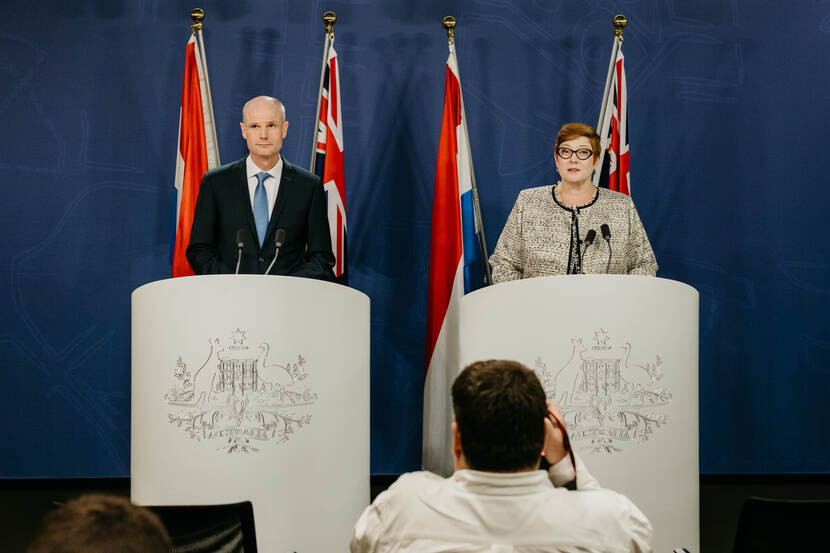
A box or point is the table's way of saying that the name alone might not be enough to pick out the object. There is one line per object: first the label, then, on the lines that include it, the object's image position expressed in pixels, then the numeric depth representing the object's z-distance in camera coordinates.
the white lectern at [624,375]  3.09
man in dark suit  3.76
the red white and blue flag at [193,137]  4.68
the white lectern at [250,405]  3.02
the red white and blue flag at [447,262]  4.44
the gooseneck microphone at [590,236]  3.51
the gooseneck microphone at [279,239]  3.42
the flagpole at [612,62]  4.83
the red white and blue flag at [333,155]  4.58
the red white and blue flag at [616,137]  4.70
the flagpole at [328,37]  4.86
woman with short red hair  3.75
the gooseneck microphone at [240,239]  3.27
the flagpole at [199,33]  4.84
